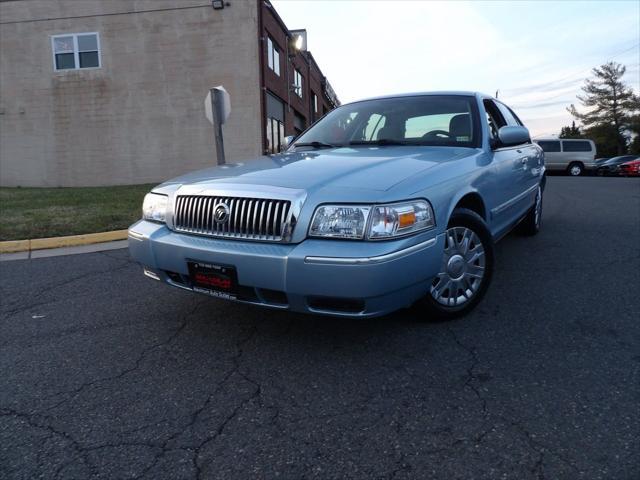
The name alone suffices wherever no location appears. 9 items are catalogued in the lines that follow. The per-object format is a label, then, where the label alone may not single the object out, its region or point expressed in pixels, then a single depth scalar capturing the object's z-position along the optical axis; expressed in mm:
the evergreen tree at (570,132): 69625
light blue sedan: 2324
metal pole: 7246
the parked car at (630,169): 22998
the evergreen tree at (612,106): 54906
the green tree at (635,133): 53656
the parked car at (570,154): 23609
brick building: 16453
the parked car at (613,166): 23812
